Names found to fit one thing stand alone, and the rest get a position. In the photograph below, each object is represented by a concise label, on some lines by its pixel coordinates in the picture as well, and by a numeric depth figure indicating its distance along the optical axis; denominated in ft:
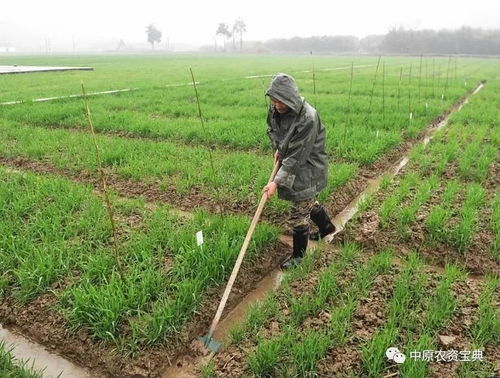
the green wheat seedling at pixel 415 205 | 13.58
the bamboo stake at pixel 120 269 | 9.95
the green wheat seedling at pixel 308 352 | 8.00
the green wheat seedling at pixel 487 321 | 8.68
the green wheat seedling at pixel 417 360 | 7.66
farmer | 10.02
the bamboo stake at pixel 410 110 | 28.33
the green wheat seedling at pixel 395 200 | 14.07
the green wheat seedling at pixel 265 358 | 8.03
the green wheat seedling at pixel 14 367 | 7.95
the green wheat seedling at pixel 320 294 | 9.62
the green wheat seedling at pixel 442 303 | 9.10
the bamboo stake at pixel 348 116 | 22.90
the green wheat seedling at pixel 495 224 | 12.31
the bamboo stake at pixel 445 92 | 38.95
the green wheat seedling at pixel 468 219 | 12.54
